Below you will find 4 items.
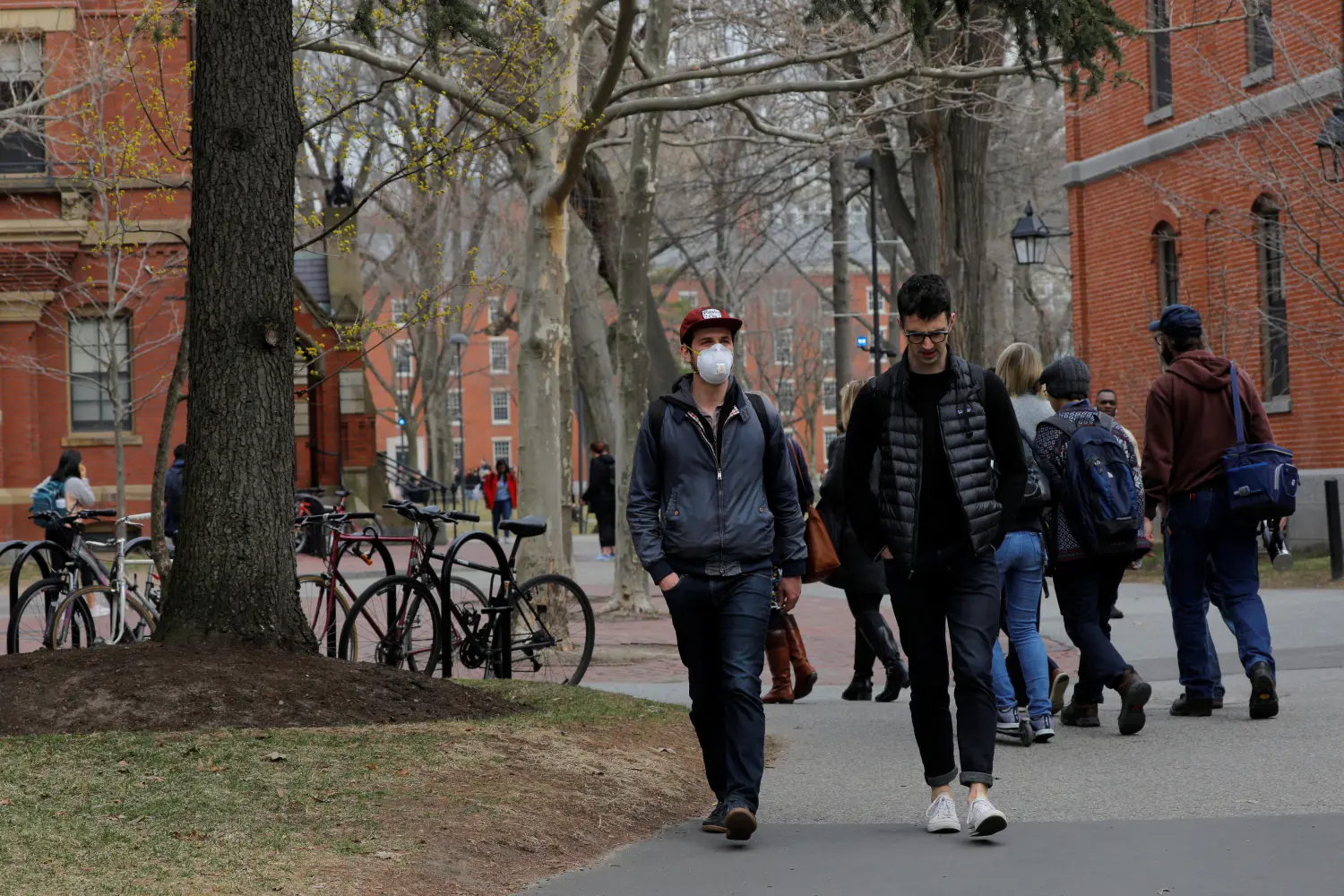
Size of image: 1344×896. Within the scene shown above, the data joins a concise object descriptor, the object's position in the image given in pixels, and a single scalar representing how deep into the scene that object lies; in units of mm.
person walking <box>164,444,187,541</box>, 16562
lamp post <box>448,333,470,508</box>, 44872
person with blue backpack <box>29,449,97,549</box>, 13336
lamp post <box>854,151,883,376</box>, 27859
